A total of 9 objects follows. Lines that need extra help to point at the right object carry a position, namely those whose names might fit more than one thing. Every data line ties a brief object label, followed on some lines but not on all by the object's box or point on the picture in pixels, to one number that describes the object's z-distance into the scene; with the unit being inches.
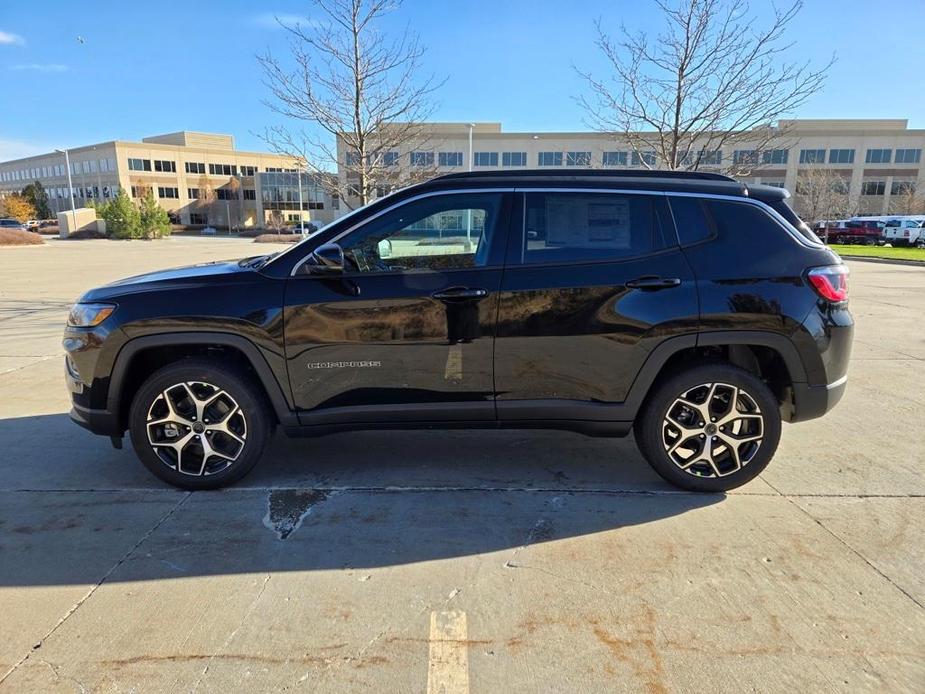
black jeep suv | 135.4
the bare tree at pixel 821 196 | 2187.5
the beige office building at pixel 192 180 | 3609.7
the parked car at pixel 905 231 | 1512.1
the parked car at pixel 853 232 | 1658.5
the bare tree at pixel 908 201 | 2395.4
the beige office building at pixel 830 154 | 2746.1
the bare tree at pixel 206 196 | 3914.9
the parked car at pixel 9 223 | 2616.1
